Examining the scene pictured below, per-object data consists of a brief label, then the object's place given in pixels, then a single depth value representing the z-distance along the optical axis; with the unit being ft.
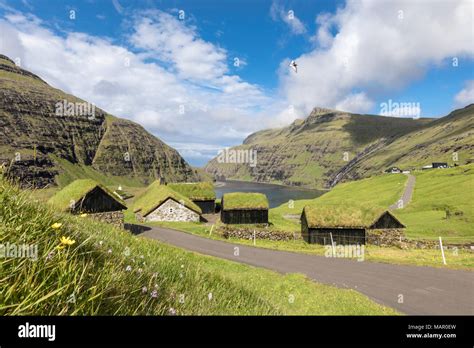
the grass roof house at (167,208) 178.19
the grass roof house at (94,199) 109.29
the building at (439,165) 572.14
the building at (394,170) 620.78
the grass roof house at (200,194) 243.40
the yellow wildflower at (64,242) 10.04
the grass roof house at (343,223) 144.36
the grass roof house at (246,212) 191.52
